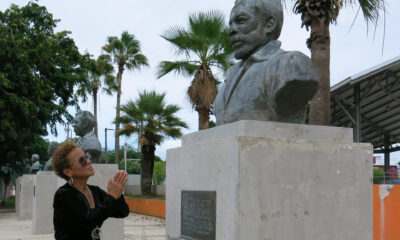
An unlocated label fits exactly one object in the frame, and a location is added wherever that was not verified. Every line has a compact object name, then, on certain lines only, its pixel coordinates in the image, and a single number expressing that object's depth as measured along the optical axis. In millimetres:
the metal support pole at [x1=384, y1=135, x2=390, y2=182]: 27250
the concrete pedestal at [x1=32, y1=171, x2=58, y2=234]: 10977
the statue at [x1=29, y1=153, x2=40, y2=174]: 18328
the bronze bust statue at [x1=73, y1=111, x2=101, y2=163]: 9195
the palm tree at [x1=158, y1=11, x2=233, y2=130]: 15469
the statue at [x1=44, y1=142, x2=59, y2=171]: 13134
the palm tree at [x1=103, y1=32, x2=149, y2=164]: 31609
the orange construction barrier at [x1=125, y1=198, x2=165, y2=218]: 16453
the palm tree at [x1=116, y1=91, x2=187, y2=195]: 20859
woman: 2898
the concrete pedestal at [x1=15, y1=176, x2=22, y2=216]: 18820
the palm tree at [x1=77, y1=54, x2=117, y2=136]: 31719
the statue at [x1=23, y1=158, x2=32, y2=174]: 24561
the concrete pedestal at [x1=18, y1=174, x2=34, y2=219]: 16358
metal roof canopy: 17125
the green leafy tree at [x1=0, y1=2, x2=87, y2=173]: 17828
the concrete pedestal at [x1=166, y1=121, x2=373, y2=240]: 3549
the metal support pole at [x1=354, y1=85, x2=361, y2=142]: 18031
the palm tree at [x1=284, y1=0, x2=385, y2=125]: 9008
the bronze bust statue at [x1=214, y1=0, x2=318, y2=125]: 3838
